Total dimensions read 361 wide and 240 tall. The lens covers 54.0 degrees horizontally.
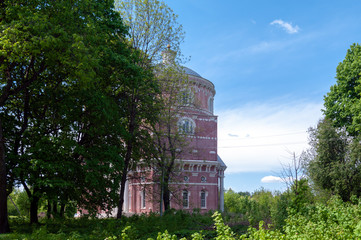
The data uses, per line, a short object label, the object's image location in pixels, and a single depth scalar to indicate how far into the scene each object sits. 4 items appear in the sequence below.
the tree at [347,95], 31.39
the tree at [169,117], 27.98
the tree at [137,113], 23.33
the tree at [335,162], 32.47
